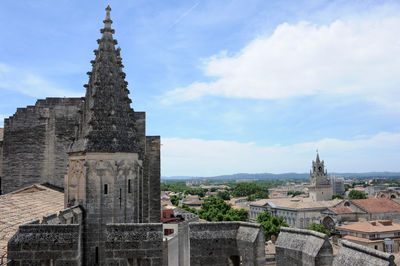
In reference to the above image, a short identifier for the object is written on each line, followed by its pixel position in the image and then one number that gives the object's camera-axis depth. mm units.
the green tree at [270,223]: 66712
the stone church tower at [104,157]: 11031
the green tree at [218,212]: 77375
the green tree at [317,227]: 69700
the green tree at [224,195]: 179625
